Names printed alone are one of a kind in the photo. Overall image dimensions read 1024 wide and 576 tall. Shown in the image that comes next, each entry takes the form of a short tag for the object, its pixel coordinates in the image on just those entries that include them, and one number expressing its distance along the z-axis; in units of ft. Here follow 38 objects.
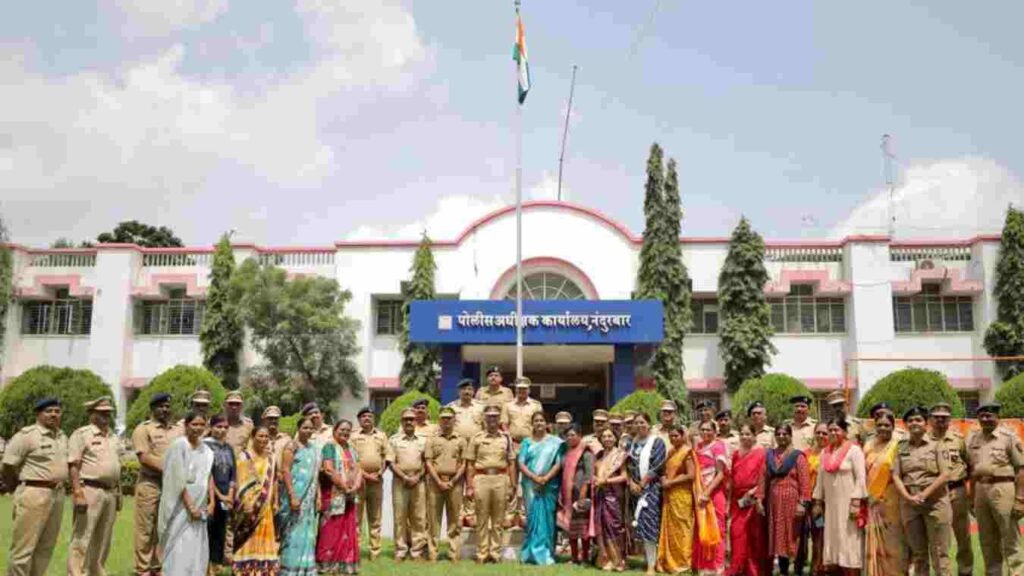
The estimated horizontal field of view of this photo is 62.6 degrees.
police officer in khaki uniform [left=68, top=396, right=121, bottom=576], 22.52
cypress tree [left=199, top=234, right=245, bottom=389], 76.74
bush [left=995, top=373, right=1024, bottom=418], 59.63
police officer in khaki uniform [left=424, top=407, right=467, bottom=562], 28.78
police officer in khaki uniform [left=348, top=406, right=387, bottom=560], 28.58
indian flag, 49.67
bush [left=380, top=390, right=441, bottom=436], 61.26
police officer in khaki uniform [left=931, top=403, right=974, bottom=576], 23.25
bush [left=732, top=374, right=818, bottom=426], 64.64
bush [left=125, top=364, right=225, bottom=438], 62.95
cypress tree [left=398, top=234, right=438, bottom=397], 74.54
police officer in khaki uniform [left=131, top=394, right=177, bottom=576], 23.41
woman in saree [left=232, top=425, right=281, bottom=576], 22.93
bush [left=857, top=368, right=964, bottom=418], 61.46
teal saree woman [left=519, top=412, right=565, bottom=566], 28.04
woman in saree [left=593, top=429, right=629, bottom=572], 26.96
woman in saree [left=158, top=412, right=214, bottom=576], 20.43
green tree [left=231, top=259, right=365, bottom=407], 73.00
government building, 75.61
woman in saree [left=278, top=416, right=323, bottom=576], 23.82
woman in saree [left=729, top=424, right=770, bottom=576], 25.17
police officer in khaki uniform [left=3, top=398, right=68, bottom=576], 21.12
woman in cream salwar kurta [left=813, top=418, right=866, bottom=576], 23.35
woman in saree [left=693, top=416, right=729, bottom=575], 25.46
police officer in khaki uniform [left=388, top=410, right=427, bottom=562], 28.53
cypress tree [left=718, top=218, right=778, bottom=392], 73.15
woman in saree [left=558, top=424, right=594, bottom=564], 28.07
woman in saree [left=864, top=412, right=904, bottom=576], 23.17
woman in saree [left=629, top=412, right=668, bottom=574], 26.30
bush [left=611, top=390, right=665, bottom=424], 57.47
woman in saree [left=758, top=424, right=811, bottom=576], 24.85
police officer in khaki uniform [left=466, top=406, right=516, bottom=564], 28.40
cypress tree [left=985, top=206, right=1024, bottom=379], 72.59
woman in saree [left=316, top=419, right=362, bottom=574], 25.03
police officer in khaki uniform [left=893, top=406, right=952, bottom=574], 22.48
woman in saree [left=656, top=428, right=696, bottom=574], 25.98
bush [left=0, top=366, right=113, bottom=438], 61.72
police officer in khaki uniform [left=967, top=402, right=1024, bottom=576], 22.99
